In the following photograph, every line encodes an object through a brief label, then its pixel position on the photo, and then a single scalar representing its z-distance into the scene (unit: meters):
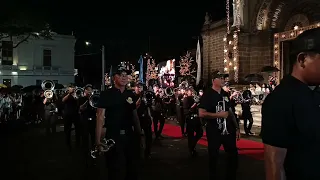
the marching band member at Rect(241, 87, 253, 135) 9.98
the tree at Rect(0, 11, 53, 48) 22.51
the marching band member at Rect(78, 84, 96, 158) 6.65
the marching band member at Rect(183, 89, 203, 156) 6.83
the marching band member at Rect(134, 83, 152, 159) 6.68
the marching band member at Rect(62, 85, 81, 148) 8.02
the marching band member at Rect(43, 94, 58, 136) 9.92
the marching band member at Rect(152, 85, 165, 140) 9.14
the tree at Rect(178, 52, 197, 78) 27.52
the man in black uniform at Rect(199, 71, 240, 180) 4.25
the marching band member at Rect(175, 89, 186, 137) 10.16
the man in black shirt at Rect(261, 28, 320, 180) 1.54
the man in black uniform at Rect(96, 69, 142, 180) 3.63
